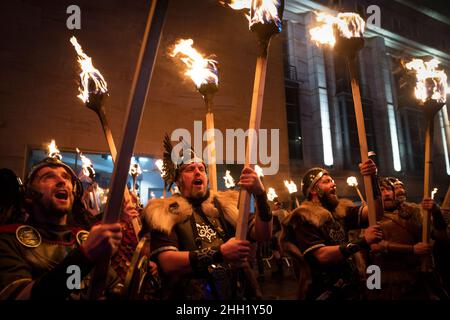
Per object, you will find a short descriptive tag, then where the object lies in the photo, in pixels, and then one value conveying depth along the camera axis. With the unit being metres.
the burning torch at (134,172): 4.95
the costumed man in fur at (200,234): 2.33
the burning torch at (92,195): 6.44
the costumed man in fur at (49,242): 1.64
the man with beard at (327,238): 3.01
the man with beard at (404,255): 3.64
